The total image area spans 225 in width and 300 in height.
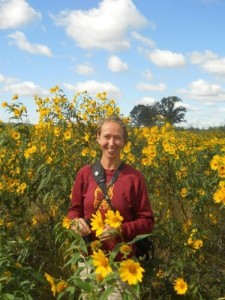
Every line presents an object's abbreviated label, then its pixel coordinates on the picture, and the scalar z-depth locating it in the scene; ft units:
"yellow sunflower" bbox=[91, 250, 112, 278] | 4.93
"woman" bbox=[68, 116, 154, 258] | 6.72
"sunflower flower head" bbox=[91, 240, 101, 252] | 5.34
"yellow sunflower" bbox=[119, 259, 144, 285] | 4.83
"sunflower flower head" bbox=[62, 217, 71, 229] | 6.84
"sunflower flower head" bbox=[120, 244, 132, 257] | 5.05
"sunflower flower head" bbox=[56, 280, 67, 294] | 5.85
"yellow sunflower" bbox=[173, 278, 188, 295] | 7.38
